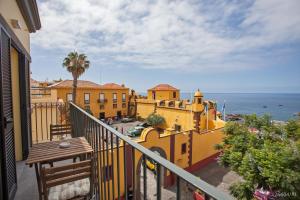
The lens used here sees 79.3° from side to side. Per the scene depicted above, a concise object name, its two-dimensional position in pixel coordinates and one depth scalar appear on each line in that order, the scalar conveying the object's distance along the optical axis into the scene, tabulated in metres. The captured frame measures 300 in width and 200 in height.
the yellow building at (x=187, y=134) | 11.71
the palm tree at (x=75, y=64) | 21.84
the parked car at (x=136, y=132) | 21.71
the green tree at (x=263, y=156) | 5.43
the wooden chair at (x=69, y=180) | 2.16
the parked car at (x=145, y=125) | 25.67
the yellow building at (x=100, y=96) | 26.69
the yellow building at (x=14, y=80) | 2.42
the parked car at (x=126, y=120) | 29.98
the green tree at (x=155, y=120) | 25.20
